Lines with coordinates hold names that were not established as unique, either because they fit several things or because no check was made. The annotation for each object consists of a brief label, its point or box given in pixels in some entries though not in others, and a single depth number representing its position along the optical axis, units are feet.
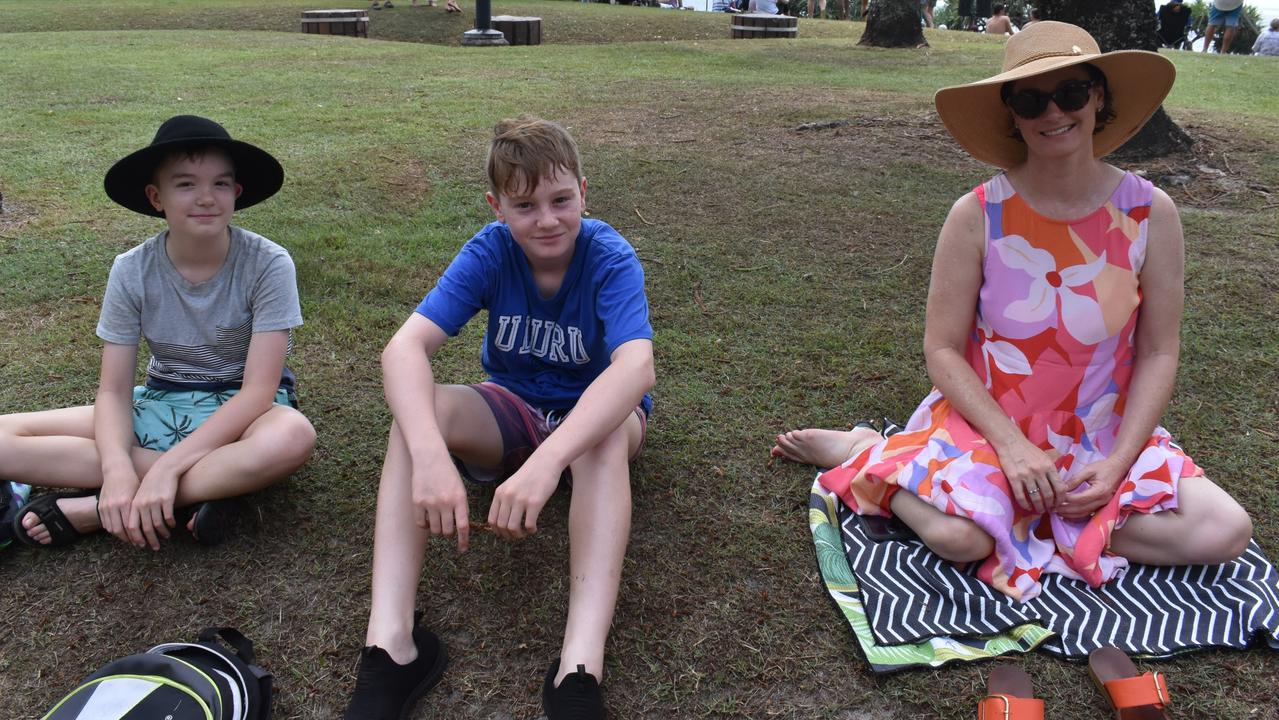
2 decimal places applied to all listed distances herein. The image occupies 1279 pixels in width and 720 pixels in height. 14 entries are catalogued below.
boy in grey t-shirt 8.93
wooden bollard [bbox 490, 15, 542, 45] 50.62
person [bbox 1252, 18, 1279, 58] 60.18
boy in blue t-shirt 7.33
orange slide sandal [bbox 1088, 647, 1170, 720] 6.95
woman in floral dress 8.55
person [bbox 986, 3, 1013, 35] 64.49
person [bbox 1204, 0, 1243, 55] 64.85
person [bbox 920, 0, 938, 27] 84.89
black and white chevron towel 7.99
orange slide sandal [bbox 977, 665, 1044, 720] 7.00
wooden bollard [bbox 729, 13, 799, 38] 56.13
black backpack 6.64
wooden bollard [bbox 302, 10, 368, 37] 54.49
